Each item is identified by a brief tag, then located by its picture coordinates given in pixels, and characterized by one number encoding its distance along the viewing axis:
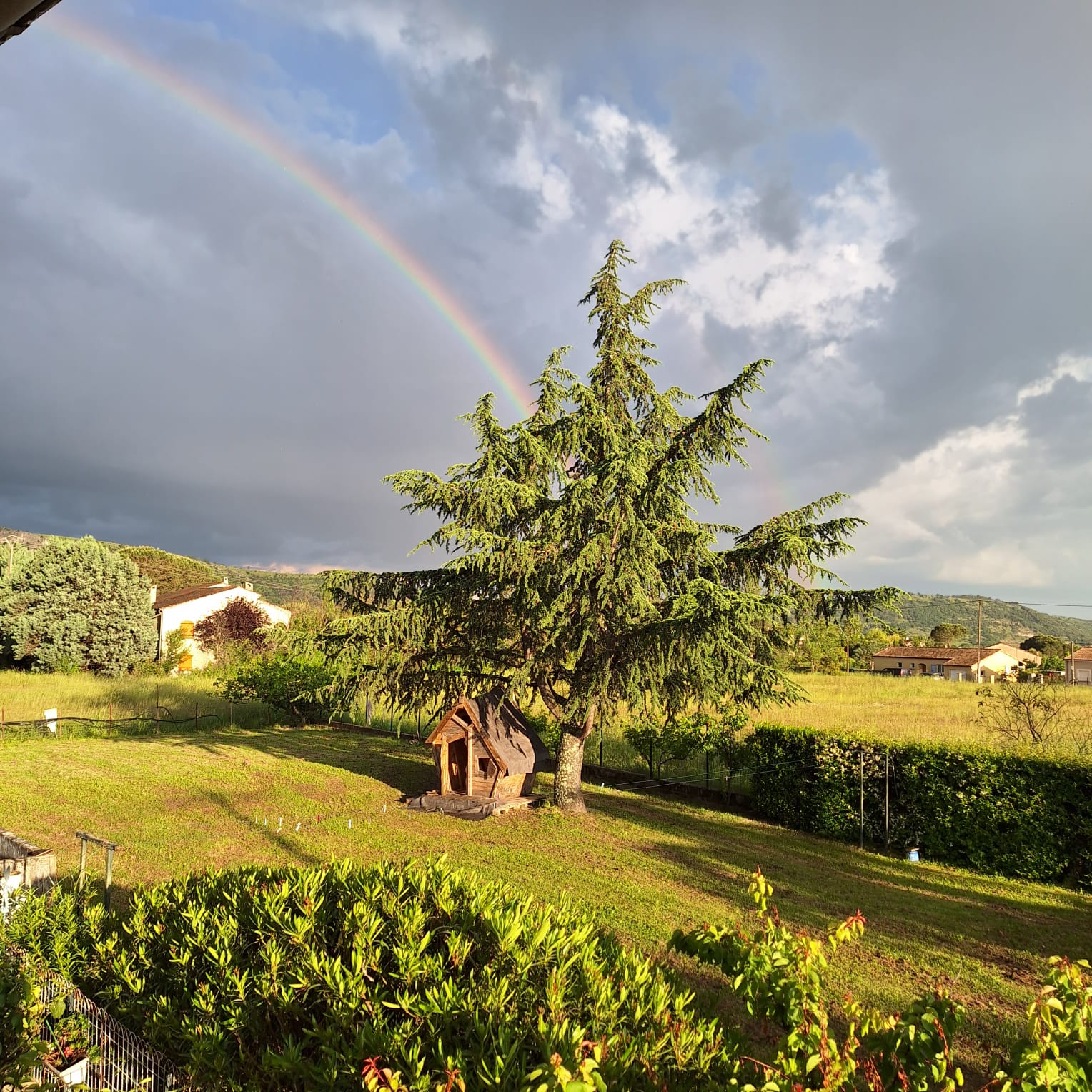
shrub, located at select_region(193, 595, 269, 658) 50.06
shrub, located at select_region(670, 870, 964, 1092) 2.78
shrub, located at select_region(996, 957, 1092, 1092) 2.59
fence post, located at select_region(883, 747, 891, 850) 13.77
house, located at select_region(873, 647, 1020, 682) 72.69
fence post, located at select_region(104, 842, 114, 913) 6.97
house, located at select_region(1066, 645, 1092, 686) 71.81
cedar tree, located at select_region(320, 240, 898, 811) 13.10
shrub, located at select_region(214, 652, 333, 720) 28.12
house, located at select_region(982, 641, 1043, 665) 81.54
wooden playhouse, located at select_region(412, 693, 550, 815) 14.91
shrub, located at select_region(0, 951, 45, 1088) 3.66
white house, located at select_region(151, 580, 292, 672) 51.06
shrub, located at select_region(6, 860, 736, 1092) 3.16
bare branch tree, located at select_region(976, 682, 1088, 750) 16.80
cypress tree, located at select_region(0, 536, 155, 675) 42.16
